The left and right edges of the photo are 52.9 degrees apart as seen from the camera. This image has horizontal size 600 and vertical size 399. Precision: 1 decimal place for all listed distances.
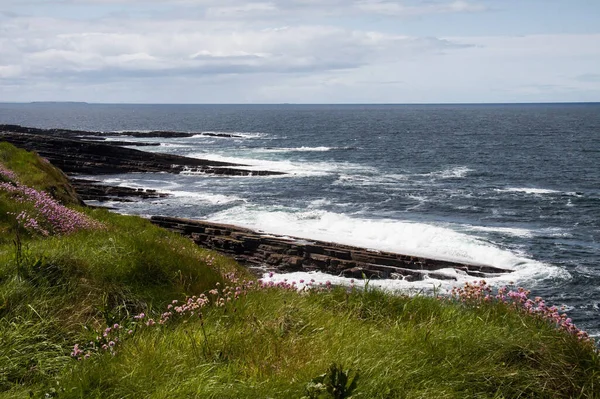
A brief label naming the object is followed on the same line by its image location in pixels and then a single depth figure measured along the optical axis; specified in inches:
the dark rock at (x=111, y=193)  1806.3
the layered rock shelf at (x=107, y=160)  2484.0
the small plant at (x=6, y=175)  651.2
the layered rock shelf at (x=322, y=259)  1045.8
